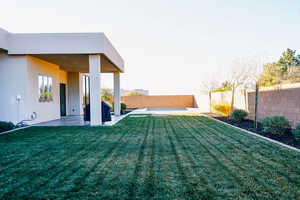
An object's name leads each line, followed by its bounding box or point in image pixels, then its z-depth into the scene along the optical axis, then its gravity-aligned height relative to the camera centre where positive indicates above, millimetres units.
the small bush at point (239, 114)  9320 -770
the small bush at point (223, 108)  12216 -670
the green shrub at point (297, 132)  4977 -879
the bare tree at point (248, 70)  18234 +2571
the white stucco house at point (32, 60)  8016 +1641
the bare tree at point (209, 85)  25375 +1773
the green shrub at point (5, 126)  7136 -967
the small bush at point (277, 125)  6101 -836
